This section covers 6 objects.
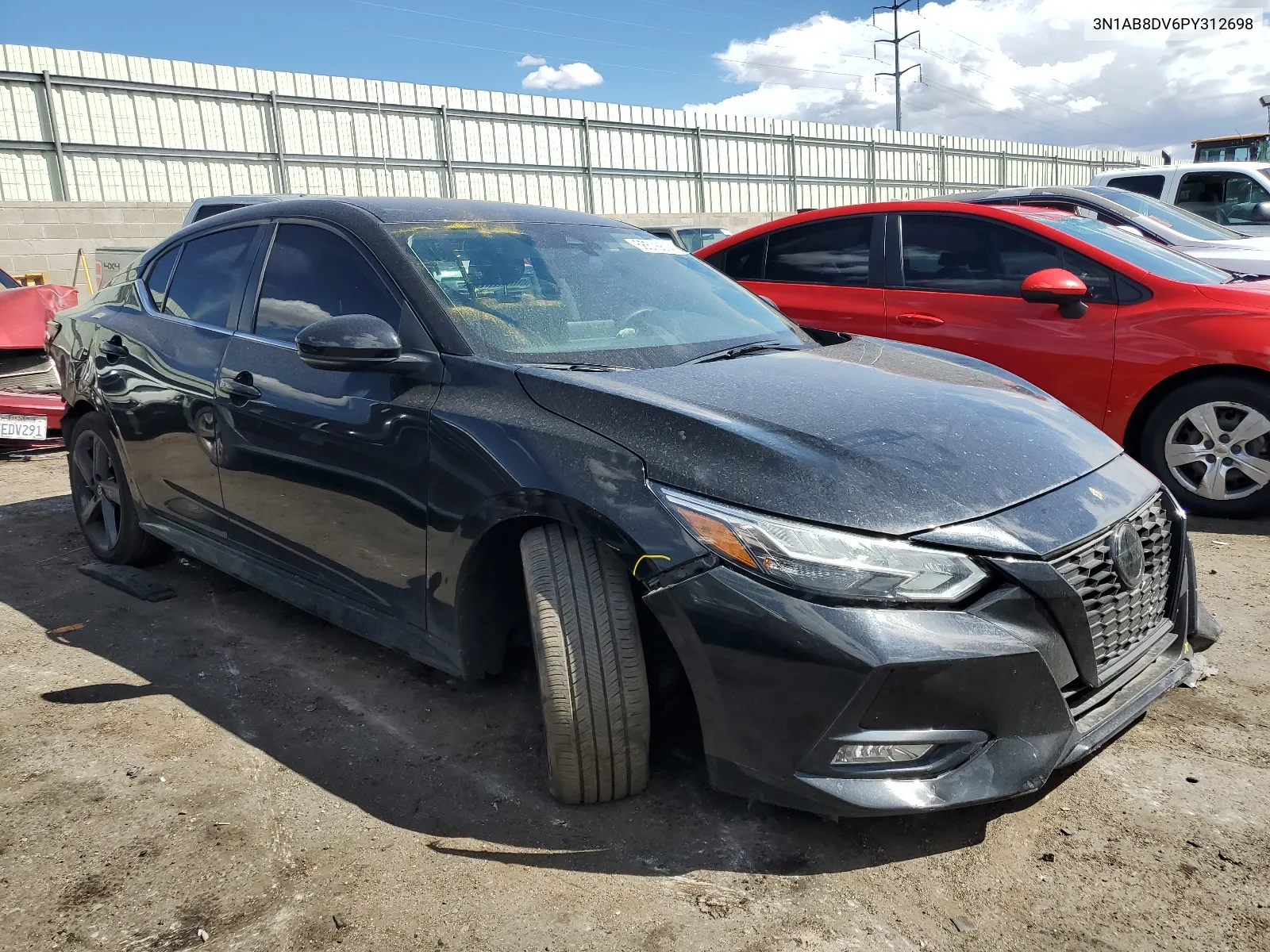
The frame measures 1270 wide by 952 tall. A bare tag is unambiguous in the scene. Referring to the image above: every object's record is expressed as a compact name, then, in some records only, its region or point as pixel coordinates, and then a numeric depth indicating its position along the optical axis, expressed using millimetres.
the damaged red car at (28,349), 6887
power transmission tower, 45894
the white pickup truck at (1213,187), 10828
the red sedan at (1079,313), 4707
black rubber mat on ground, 4121
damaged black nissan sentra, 2053
